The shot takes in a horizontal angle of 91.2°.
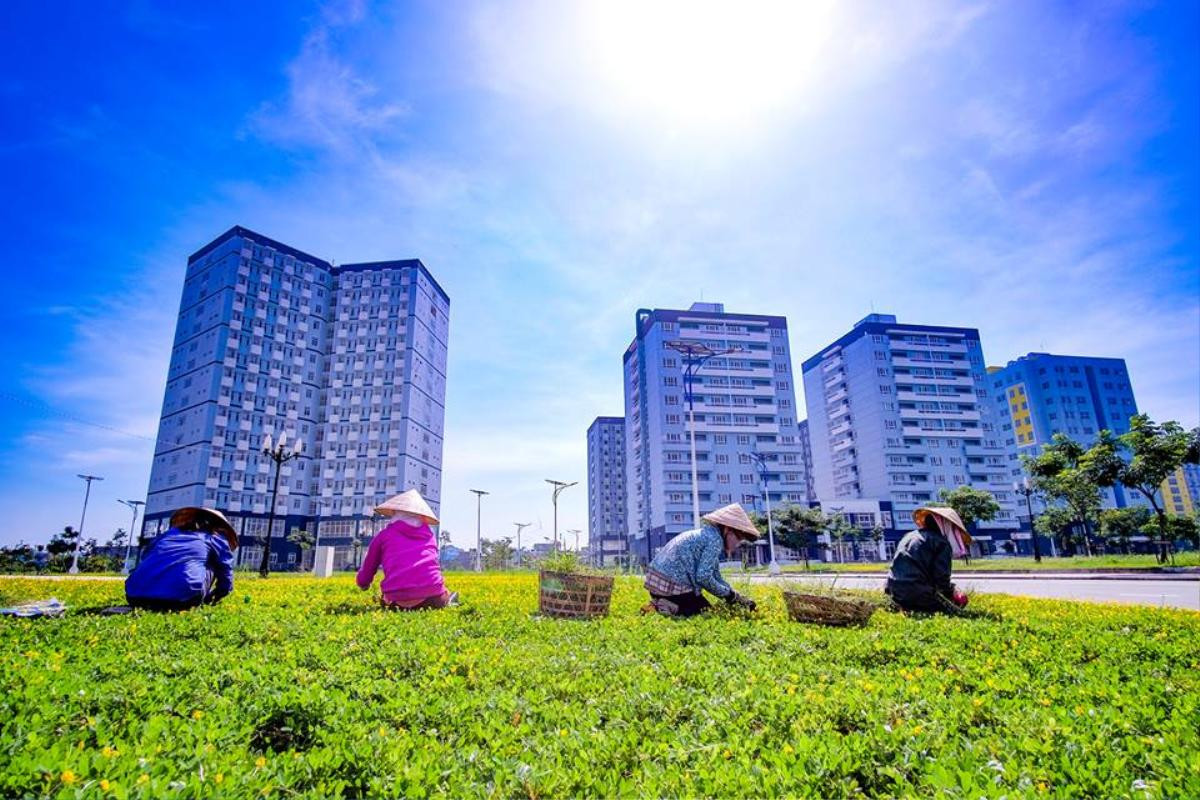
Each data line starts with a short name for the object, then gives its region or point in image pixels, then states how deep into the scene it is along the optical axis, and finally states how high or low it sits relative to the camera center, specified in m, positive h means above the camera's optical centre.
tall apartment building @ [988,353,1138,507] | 108.69 +24.76
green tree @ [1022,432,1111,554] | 31.72 +3.63
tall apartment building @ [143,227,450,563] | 69.12 +21.05
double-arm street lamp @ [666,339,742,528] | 36.38 +12.04
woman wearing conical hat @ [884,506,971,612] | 7.21 -0.26
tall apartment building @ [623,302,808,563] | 77.25 +16.81
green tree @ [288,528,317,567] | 67.69 +2.07
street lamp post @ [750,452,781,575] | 41.57 +1.66
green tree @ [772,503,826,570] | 55.66 +1.70
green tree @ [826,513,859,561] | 66.50 +1.59
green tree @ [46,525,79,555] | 45.33 +1.68
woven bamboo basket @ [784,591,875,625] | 5.95 -0.67
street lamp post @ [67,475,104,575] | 37.44 +0.18
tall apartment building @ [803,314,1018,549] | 80.56 +16.82
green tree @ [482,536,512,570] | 48.44 -0.16
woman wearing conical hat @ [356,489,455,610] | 7.19 -0.08
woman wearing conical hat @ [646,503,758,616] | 6.92 -0.24
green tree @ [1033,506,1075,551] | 62.06 +1.68
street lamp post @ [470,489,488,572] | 54.72 +3.51
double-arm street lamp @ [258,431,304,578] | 21.23 +3.82
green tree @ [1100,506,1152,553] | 55.09 +1.42
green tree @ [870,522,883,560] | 70.14 +0.88
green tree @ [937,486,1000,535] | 43.72 +2.57
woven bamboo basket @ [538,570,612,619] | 6.73 -0.51
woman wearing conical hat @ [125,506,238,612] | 6.54 -0.04
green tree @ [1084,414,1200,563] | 28.05 +3.76
